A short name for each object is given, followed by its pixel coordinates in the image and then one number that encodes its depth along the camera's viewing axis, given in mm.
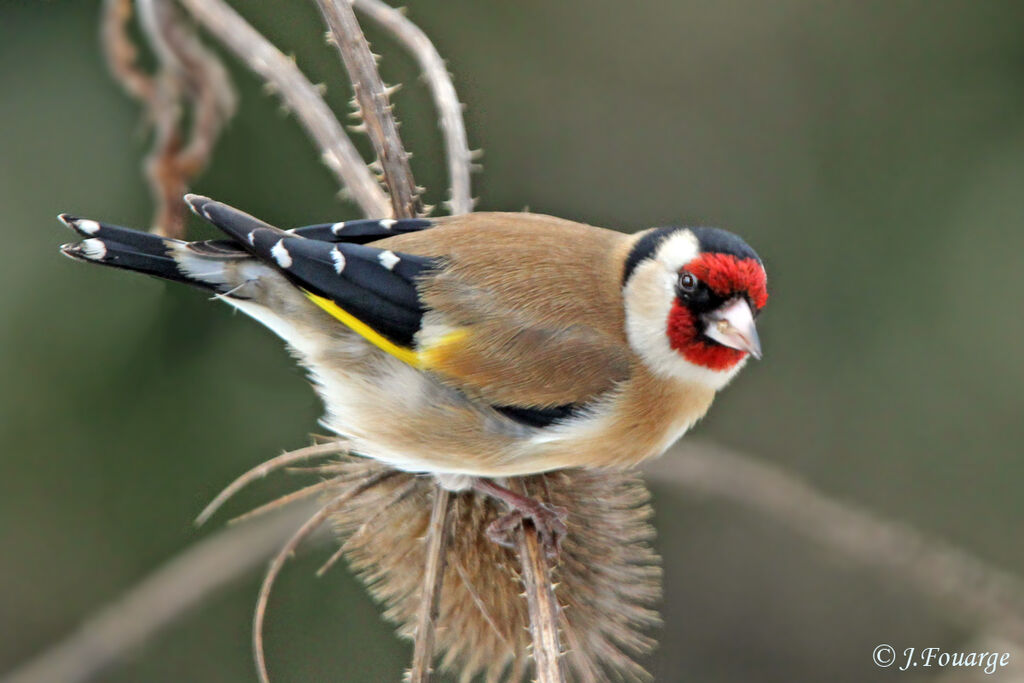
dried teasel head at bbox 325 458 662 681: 5555
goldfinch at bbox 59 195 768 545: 5246
